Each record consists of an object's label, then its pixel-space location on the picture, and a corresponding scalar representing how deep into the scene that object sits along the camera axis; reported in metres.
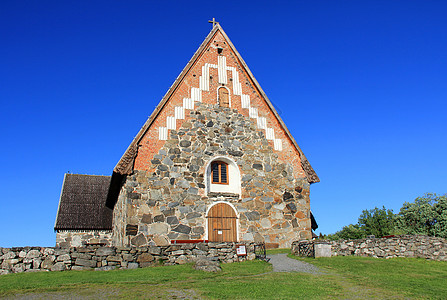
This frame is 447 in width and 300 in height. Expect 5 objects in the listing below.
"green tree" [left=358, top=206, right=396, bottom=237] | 28.39
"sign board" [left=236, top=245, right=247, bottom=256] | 14.57
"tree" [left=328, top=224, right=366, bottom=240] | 30.09
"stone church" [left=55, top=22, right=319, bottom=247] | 17.23
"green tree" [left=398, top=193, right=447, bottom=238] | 23.38
